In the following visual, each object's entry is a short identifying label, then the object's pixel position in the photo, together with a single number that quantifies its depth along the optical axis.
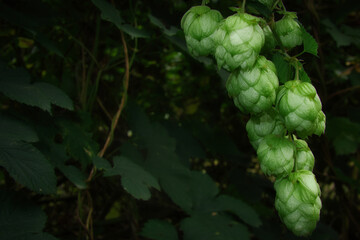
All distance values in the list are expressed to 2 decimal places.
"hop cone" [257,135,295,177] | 0.42
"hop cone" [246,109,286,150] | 0.43
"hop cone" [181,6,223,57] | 0.43
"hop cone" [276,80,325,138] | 0.40
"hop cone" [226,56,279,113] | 0.41
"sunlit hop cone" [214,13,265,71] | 0.40
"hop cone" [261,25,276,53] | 0.43
